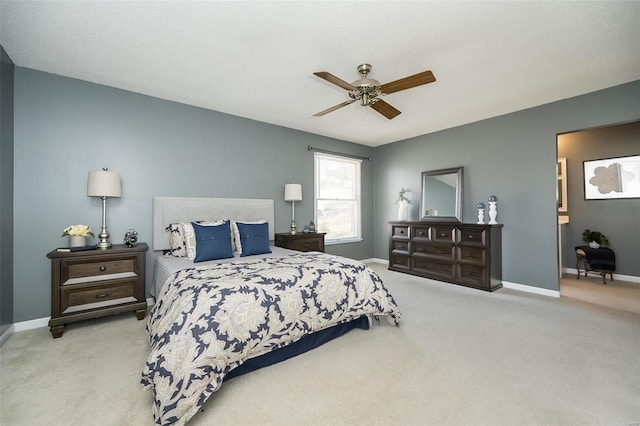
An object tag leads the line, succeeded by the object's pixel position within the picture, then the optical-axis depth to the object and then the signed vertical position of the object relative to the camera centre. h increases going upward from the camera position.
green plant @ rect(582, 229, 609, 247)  4.56 -0.41
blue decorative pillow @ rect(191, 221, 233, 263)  2.98 -0.32
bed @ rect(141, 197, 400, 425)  1.53 -0.72
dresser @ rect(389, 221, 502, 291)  4.03 -0.63
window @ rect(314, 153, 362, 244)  5.40 +0.36
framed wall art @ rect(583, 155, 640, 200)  4.36 +0.60
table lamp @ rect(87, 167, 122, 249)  2.87 +0.31
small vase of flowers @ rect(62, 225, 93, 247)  2.82 -0.20
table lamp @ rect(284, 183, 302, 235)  4.48 +0.38
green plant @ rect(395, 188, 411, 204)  5.37 +0.37
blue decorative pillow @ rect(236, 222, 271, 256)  3.37 -0.30
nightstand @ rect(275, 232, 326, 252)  4.25 -0.43
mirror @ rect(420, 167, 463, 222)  4.80 +0.35
